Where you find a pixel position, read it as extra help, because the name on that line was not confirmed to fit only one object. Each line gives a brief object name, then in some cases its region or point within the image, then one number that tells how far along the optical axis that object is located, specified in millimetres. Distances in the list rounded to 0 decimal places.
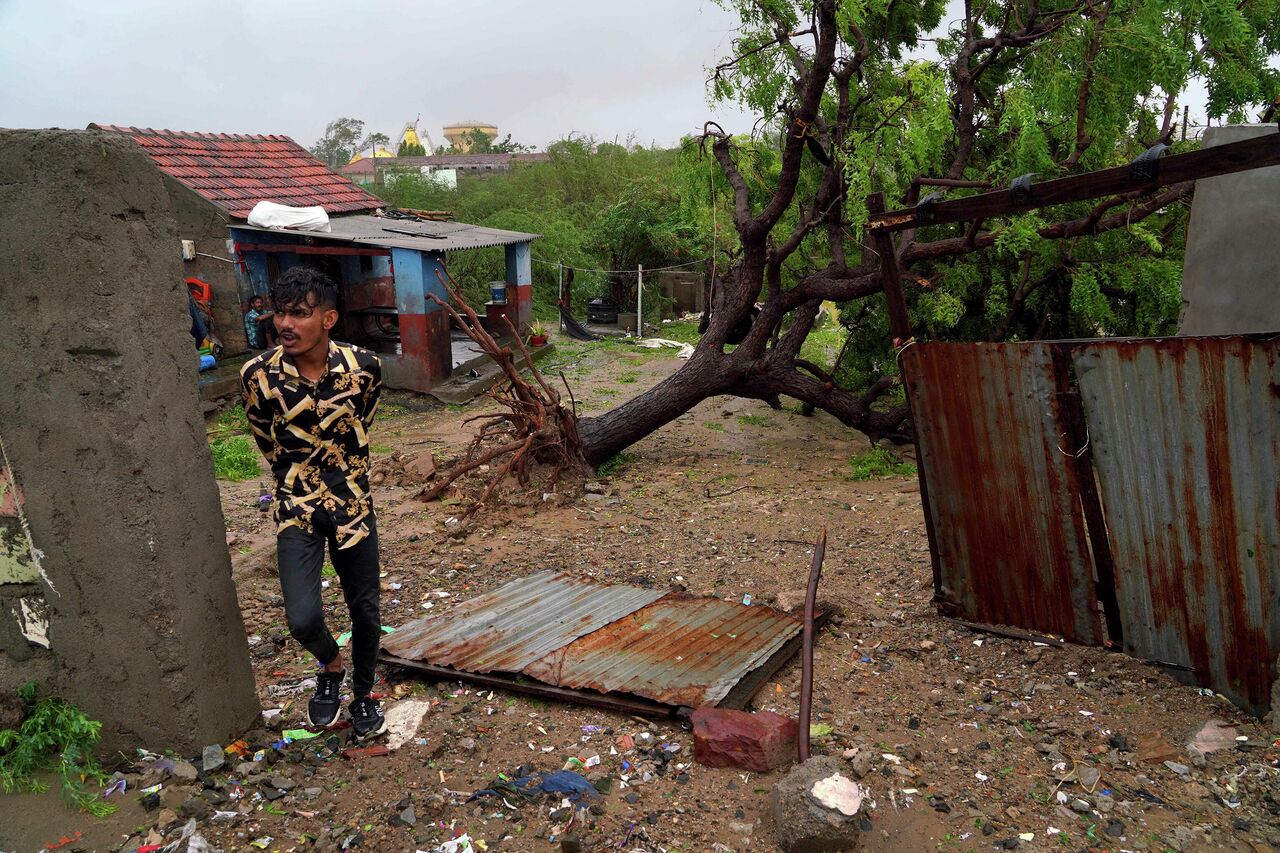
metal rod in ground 3045
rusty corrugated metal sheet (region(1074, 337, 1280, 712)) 3127
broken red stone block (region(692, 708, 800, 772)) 3102
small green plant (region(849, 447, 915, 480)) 7976
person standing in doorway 11414
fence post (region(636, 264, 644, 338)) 18200
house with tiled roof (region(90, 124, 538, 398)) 11586
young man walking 2971
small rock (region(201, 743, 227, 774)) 2967
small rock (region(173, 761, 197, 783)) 2906
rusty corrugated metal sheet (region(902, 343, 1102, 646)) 3680
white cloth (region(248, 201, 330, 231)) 11500
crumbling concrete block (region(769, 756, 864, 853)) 2629
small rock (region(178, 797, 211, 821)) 2758
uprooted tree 7008
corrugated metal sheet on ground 3662
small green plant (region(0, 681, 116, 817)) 2852
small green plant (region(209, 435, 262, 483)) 8227
